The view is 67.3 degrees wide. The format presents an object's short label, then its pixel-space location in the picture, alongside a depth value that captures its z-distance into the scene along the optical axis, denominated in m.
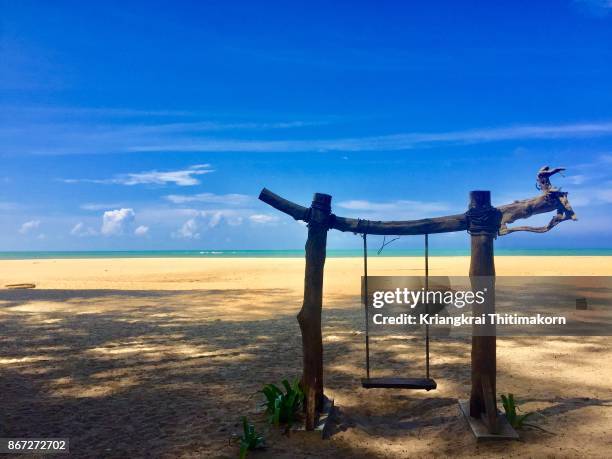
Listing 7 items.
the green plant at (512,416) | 5.79
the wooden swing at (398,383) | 6.27
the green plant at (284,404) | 6.02
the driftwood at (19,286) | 22.81
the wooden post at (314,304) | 6.29
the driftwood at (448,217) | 6.32
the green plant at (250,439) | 5.25
